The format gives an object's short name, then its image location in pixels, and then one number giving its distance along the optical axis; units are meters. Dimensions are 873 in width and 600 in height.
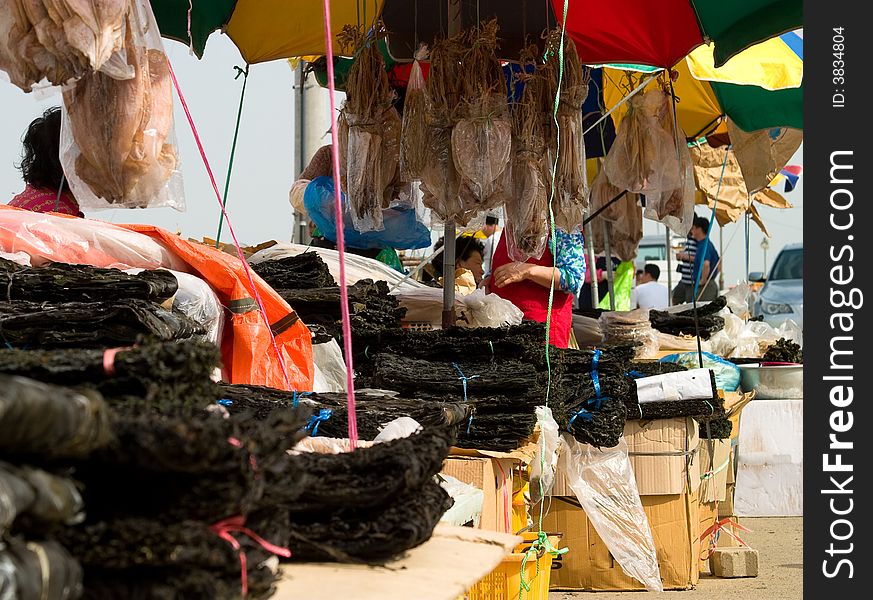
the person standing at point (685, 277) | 13.15
